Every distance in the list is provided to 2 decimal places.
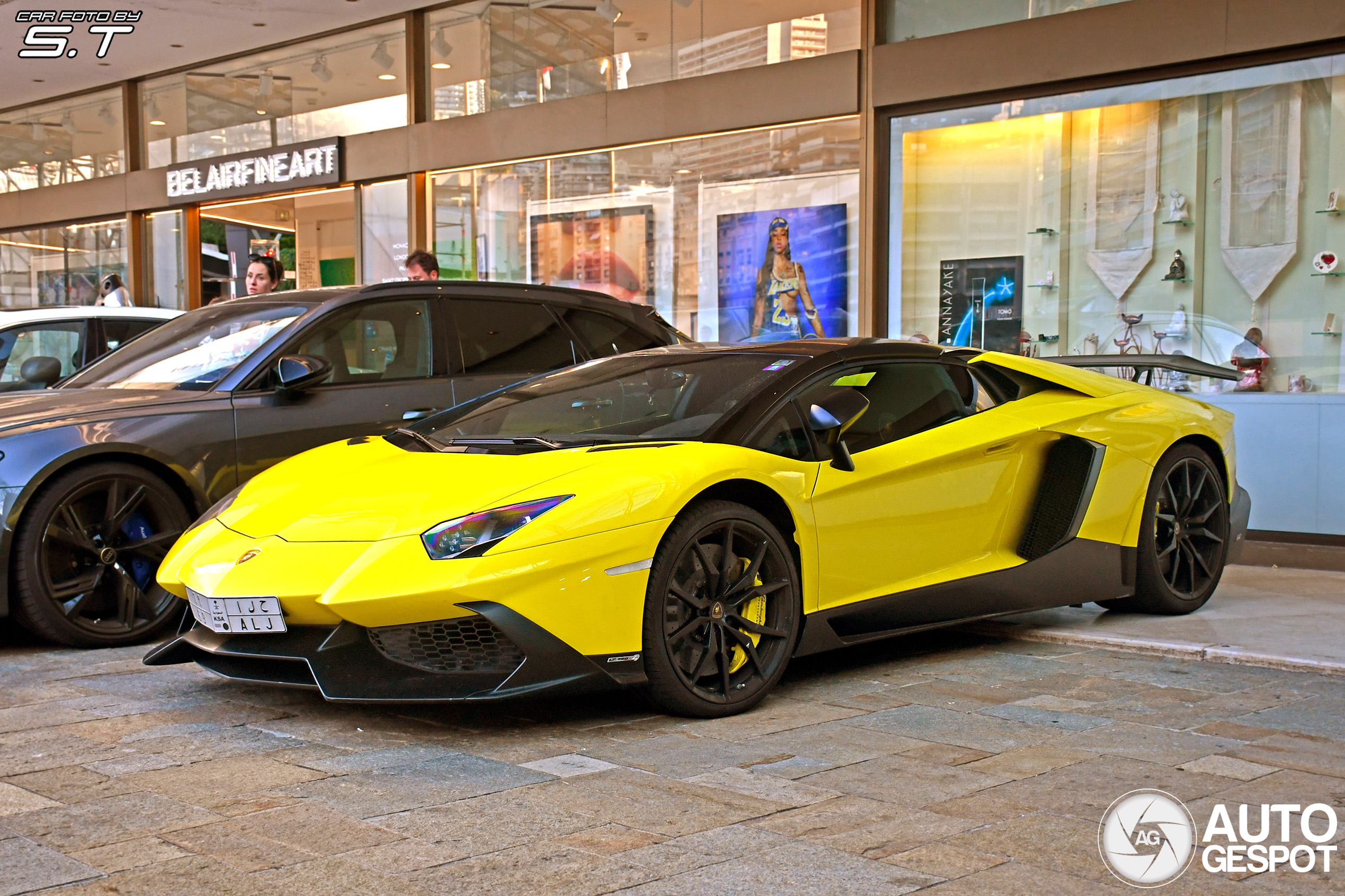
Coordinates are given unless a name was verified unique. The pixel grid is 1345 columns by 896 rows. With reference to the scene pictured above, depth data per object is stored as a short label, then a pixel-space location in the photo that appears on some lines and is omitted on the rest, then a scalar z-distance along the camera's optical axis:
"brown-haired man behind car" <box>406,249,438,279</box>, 9.61
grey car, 5.51
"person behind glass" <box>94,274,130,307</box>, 10.88
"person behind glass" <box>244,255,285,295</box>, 10.12
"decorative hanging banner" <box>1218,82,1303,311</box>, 8.59
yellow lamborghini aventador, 3.98
